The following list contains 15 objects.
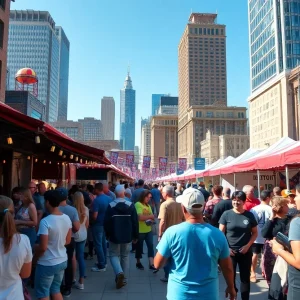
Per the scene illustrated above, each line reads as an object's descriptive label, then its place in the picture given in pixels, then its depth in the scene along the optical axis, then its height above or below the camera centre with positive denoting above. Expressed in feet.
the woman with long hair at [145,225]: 23.52 -3.27
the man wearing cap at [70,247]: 16.62 -3.68
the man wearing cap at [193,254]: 8.82 -2.02
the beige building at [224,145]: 370.63 +42.65
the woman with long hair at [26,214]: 16.15 -1.70
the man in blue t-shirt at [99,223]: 23.40 -3.17
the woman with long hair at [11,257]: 8.68 -2.10
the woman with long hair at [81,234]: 19.25 -3.22
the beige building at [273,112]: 258.16 +61.56
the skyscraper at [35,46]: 429.79 +185.33
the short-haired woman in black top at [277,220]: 15.60 -1.87
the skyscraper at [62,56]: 584.24 +241.87
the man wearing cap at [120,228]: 19.20 -2.83
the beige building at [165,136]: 506.07 +71.72
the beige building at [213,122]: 415.03 +76.62
